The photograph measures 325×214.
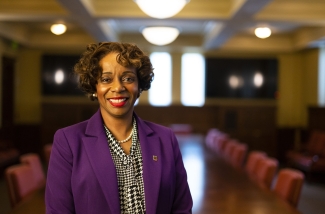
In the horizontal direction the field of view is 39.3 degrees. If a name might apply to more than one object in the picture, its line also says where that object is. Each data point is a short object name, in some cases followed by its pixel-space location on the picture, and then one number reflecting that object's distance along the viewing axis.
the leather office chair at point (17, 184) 3.58
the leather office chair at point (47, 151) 5.81
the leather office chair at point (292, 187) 3.63
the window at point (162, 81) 12.33
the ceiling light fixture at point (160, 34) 7.54
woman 1.57
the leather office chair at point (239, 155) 6.19
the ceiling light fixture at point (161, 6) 5.23
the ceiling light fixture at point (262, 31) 8.52
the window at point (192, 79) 12.33
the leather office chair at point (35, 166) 4.54
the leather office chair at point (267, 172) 4.49
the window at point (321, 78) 10.53
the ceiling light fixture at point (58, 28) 8.43
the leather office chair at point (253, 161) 5.18
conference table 3.02
